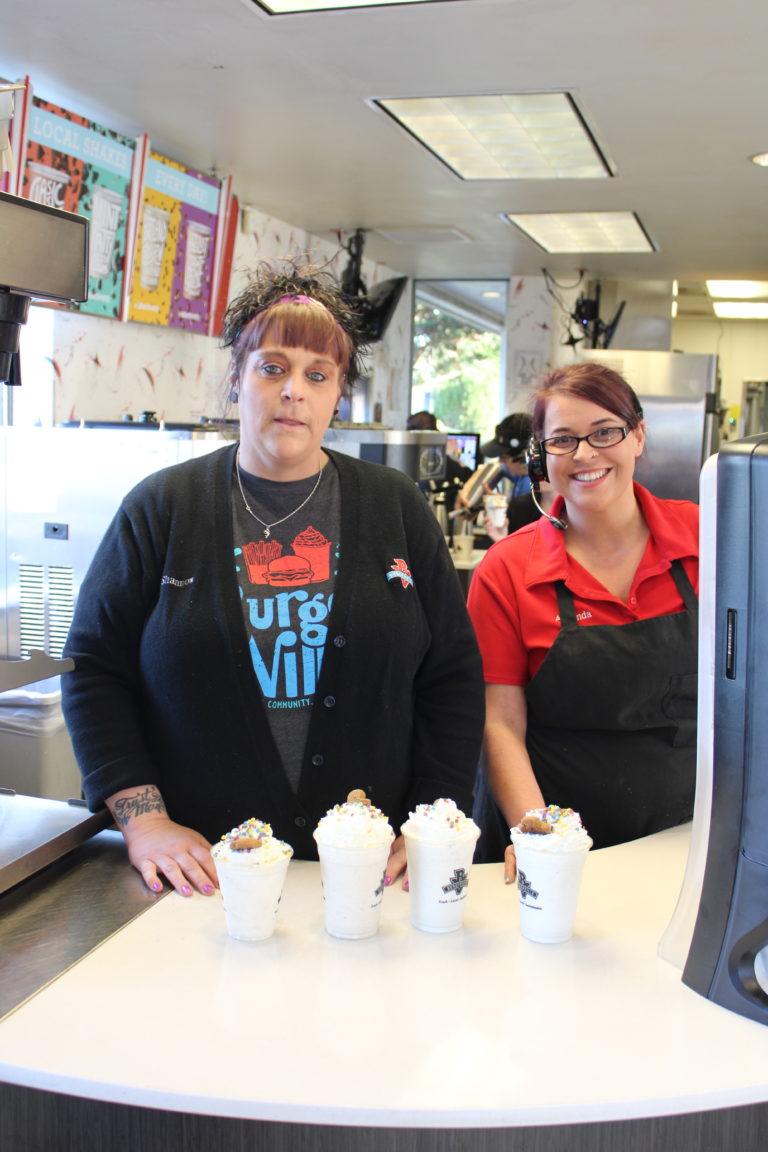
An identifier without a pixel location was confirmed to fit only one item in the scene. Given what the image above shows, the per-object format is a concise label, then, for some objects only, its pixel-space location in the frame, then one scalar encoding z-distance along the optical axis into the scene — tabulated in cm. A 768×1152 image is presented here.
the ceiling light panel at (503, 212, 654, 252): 681
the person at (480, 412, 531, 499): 538
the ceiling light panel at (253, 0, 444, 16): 334
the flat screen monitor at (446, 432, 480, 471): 821
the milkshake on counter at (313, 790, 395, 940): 123
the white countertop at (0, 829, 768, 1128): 96
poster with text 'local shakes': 415
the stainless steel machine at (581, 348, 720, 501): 407
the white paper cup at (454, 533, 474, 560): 554
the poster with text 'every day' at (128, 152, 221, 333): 492
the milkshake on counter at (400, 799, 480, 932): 126
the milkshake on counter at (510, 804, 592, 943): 125
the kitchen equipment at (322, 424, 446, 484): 386
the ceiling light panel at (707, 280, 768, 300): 966
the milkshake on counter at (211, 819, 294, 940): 121
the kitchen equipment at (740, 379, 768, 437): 1335
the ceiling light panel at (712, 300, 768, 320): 1141
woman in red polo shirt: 182
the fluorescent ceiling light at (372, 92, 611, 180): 450
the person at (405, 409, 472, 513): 561
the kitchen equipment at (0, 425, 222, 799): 302
